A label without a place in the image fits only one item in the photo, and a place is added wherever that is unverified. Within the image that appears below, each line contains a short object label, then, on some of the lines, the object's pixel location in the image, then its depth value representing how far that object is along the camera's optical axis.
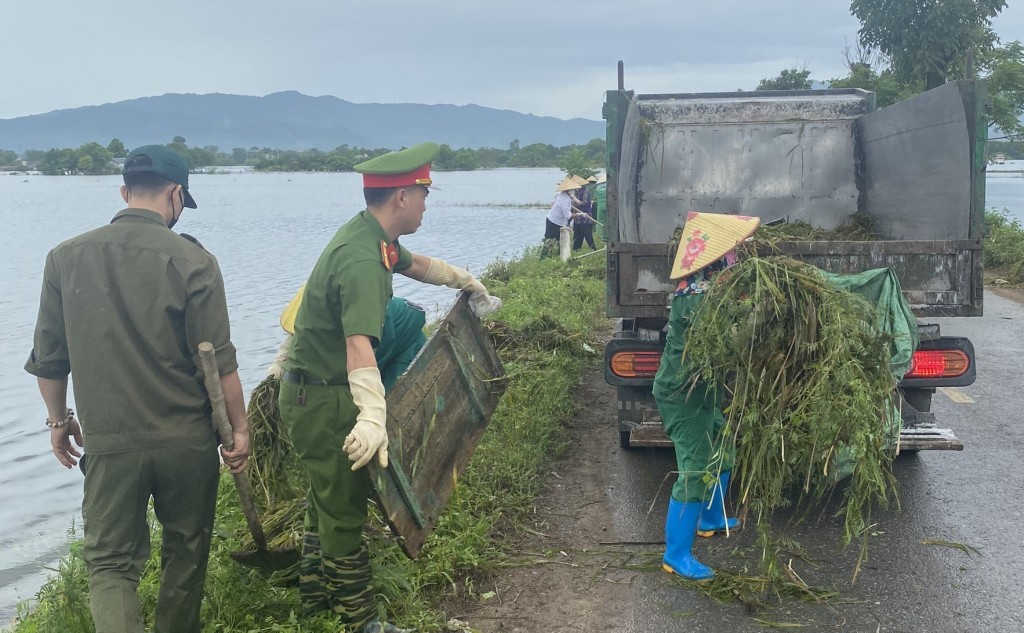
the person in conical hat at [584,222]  17.03
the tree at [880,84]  16.92
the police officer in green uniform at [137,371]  2.95
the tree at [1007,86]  15.81
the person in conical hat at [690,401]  3.94
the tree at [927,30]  14.21
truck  4.66
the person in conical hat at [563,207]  15.94
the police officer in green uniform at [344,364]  3.17
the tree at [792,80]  21.69
